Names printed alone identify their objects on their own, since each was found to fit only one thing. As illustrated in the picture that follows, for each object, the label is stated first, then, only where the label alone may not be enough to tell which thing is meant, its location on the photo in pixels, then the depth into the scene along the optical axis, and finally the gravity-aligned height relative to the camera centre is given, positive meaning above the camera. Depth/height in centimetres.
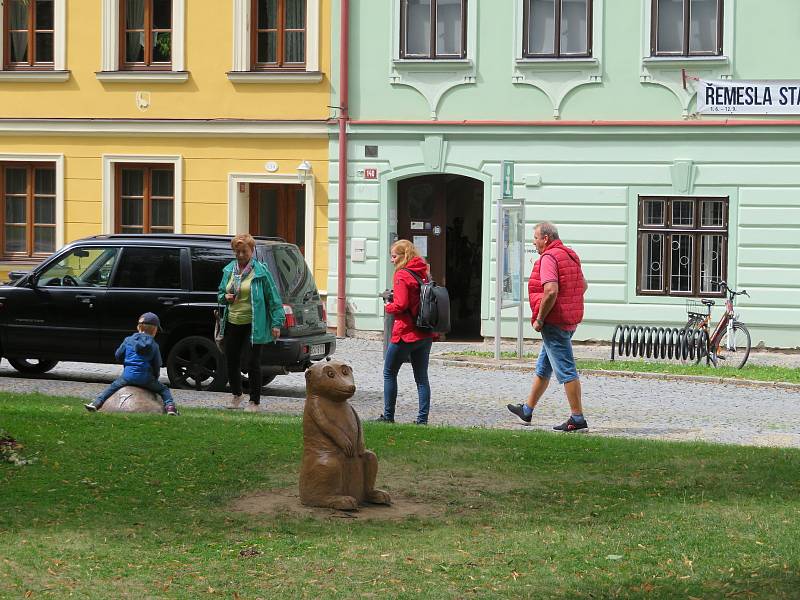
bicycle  2120 -120
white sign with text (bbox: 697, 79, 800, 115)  2334 +237
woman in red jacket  1371 -77
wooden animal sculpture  892 -118
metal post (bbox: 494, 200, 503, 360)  2094 -49
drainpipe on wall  2497 +149
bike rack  2117 -126
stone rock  1359 -138
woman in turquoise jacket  1456 -59
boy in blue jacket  1350 -104
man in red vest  1366 -51
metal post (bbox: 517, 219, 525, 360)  2191 -55
